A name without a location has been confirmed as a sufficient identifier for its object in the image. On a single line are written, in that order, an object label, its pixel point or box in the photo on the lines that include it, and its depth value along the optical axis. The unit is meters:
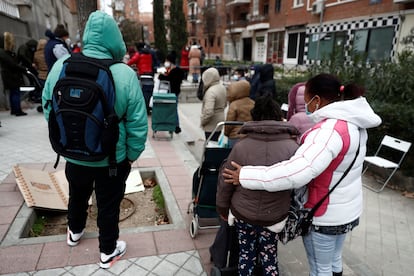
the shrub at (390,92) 4.47
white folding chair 4.19
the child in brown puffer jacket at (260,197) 1.71
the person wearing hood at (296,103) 2.86
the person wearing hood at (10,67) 6.50
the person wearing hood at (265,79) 5.82
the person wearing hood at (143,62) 7.84
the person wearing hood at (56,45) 5.67
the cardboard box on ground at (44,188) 3.12
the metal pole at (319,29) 19.50
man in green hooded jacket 1.97
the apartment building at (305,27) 14.34
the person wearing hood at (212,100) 4.29
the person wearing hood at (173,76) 7.24
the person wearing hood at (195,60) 12.53
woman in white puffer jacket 1.55
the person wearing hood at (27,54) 7.33
